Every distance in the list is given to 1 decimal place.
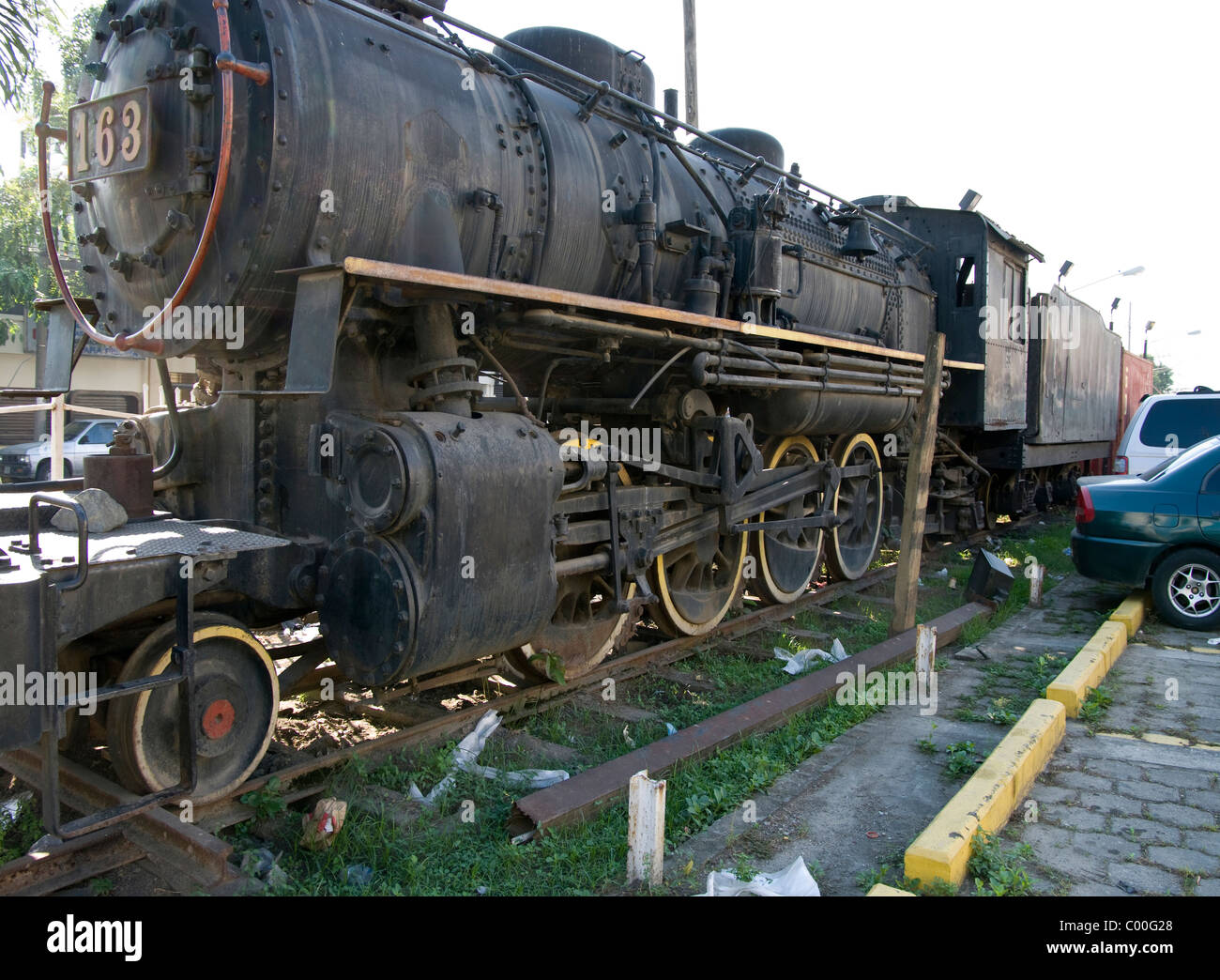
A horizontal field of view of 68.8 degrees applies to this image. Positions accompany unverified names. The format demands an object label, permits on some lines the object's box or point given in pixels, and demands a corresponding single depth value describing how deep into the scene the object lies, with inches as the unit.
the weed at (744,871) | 119.9
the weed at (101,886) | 110.0
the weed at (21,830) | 126.6
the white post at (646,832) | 117.9
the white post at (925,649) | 208.1
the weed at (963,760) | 158.4
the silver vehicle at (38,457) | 585.6
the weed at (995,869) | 115.9
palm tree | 317.4
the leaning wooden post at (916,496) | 251.4
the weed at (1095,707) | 184.4
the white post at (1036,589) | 305.7
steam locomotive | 131.6
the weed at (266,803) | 134.9
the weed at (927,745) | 170.9
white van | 417.7
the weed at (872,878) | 119.7
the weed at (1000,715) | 184.8
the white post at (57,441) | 203.9
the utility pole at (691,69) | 465.1
